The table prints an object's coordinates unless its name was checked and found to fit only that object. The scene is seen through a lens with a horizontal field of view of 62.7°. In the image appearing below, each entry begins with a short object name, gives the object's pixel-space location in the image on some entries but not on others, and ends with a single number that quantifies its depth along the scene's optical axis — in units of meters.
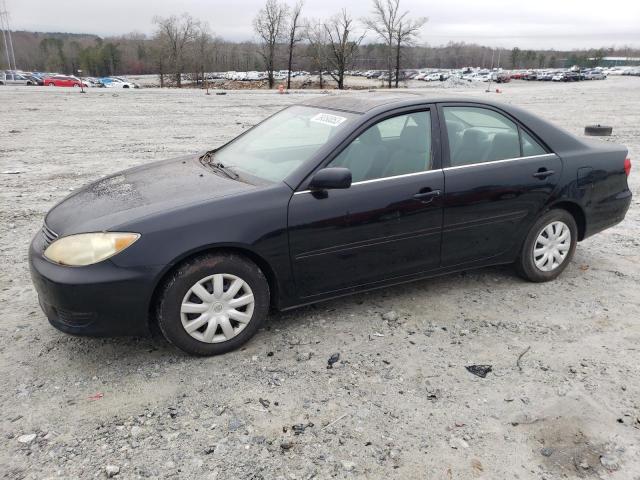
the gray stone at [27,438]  2.74
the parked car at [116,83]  61.49
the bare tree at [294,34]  74.00
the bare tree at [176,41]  79.06
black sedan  3.19
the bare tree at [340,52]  68.69
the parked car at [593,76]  80.94
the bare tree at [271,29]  73.44
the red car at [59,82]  51.91
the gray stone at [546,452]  2.67
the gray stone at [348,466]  2.57
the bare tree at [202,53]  81.25
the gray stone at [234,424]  2.85
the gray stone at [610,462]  2.59
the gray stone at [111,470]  2.52
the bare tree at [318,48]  70.50
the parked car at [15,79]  53.25
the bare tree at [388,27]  71.75
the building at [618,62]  146.86
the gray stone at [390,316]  4.03
